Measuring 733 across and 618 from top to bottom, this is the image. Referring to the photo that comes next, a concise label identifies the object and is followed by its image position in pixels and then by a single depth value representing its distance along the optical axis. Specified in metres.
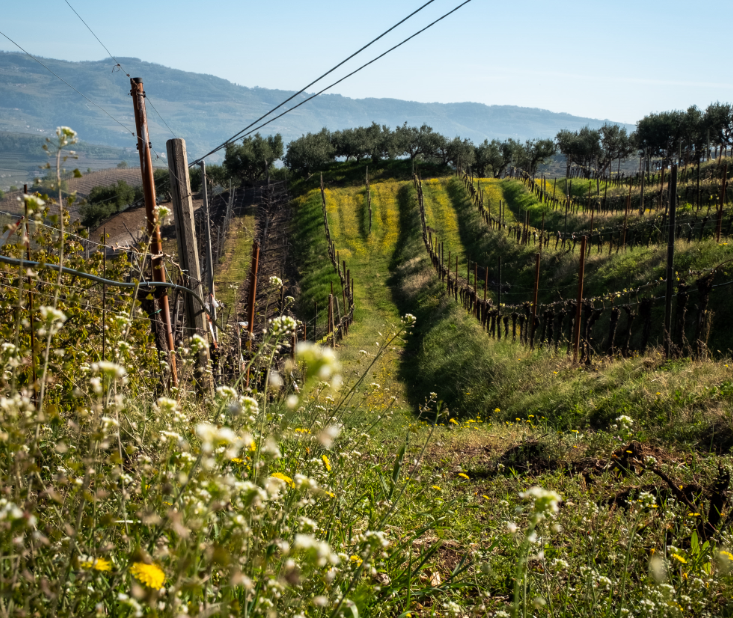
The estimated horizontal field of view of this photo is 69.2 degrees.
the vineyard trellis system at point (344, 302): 19.03
